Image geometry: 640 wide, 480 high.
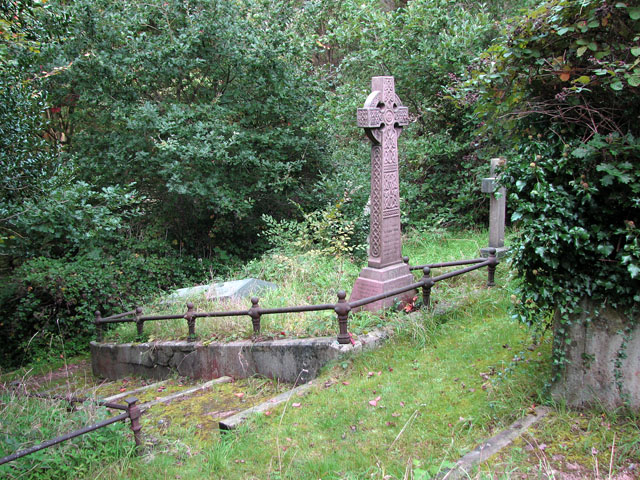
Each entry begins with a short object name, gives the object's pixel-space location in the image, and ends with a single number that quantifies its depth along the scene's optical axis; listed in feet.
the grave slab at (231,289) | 27.96
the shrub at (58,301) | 35.12
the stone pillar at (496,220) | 27.58
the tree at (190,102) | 37.60
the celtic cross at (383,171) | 21.21
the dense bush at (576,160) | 10.32
